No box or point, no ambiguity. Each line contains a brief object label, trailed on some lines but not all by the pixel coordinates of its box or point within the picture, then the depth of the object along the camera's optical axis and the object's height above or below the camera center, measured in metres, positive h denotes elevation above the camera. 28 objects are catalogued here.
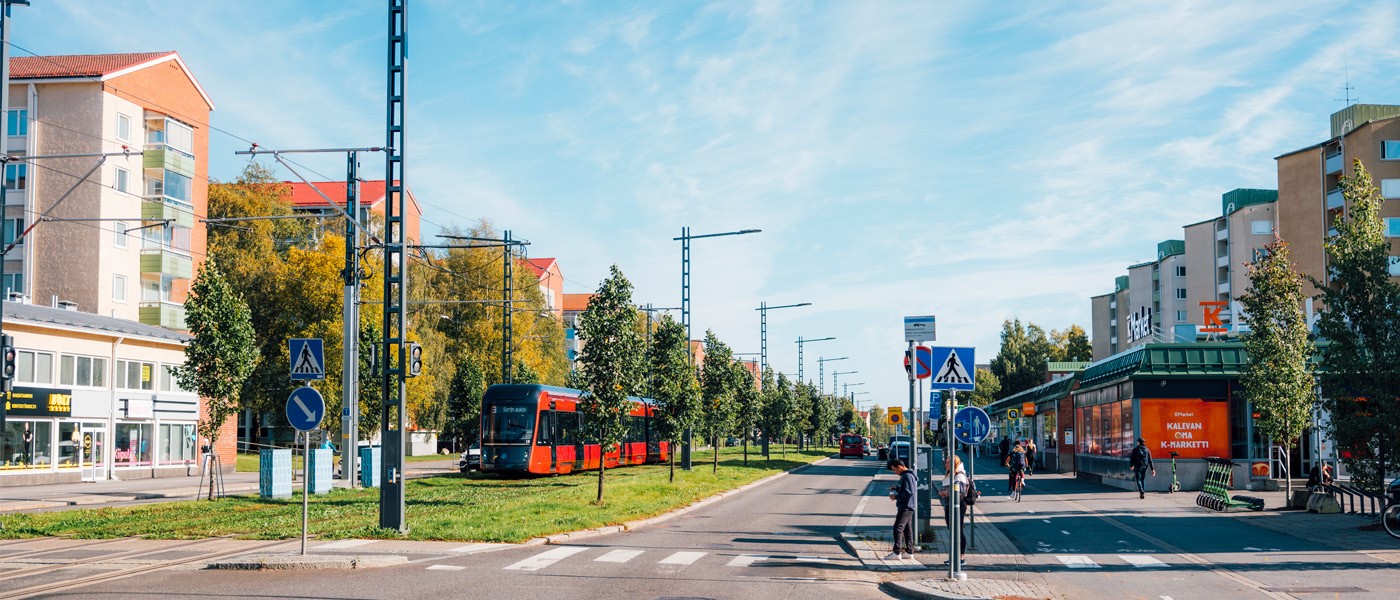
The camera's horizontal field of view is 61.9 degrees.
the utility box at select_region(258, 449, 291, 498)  29.09 -2.26
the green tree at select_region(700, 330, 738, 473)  51.75 -0.18
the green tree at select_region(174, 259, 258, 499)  29.38 +0.93
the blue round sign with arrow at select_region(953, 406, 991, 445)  17.52 -0.65
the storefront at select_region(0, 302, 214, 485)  40.31 -0.72
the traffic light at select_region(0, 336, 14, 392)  21.53 +0.37
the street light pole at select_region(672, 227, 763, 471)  44.38 +4.50
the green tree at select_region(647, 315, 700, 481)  44.09 +0.04
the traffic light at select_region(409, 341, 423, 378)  18.79 +0.40
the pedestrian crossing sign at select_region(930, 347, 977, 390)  15.60 +0.16
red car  81.25 -4.27
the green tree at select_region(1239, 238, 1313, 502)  29.67 +0.78
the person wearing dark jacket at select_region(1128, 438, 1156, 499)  33.47 -2.27
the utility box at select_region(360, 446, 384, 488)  34.84 -2.44
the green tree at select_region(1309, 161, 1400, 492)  22.61 +0.68
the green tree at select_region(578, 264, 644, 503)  29.80 +0.70
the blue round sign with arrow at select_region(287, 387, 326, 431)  15.82 -0.33
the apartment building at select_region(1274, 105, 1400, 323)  66.62 +12.51
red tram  38.94 -1.53
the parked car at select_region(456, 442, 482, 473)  48.56 -3.27
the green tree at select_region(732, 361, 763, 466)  59.31 -0.92
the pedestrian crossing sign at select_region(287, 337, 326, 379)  17.00 +0.39
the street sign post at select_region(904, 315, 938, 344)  16.88 +0.79
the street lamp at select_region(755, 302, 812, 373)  63.58 +2.50
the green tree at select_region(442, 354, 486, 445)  68.94 -0.72
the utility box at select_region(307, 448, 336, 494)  31.08 -2.32
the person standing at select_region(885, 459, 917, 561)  17.39 -1.94
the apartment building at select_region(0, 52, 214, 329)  49.25 +8.85
